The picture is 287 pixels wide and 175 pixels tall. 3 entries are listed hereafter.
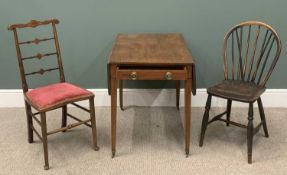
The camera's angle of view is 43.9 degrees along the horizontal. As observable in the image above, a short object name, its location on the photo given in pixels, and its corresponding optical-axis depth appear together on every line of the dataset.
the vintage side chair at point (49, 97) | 2.38
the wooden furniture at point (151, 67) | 2.29
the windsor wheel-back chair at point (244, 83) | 2.46
